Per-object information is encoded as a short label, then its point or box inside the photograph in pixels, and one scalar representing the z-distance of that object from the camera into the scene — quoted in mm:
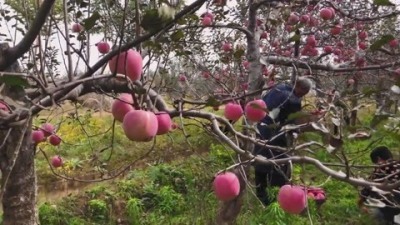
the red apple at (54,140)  2816
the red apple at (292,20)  3363
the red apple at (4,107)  1579
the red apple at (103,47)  2162
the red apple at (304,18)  3359
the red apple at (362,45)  4704
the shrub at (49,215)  4430
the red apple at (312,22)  3965
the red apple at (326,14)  3613
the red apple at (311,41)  3996
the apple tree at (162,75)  1149
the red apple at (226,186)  1802
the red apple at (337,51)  4593
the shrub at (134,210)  4484
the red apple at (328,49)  4169
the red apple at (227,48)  3739
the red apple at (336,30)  3848
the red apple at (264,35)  3509
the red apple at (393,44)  4051
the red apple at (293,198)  1718
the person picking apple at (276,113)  2270
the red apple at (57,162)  3414
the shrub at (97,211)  4636
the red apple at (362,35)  4768
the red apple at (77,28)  2318
